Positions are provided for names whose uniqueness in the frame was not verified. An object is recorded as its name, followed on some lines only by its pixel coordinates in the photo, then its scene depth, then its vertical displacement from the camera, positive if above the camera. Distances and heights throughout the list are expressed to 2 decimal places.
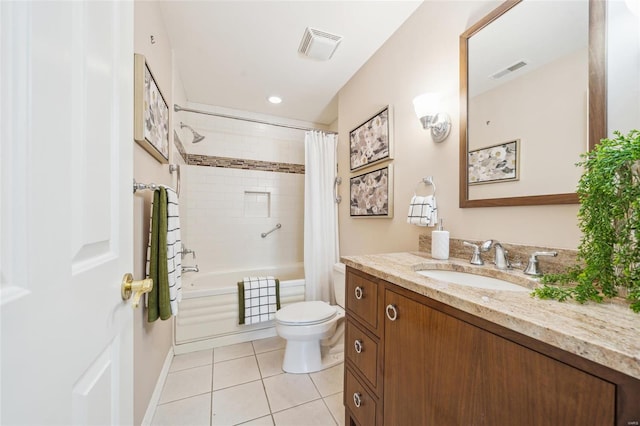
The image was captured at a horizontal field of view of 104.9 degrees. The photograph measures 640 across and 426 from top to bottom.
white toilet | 1.68 -0.82
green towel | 1.25 -0.24
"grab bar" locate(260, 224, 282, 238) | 3.07 -0.23
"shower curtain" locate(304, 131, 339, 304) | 2.44 +0.01
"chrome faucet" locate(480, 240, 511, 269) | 1.00 -0.16
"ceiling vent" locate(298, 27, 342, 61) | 1.67 +1.21
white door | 0.29 +0.00
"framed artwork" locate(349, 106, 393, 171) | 1.74 +0.58
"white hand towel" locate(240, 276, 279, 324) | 2.13 -0.76
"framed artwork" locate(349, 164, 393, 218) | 1.74 +0.16
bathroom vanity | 0.44 -0.33
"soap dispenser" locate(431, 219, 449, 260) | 1.21 -0.15
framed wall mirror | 0.83 +0.46
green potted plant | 0.56 -0.02
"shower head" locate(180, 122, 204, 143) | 2.48 +0.78
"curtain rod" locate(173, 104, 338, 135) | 2.01 +0.89
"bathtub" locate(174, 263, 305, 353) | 2.00 -0.88
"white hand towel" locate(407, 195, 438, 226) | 1.35 +0.01
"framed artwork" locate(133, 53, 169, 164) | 1.10 +0.52
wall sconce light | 1.32 +0.54
